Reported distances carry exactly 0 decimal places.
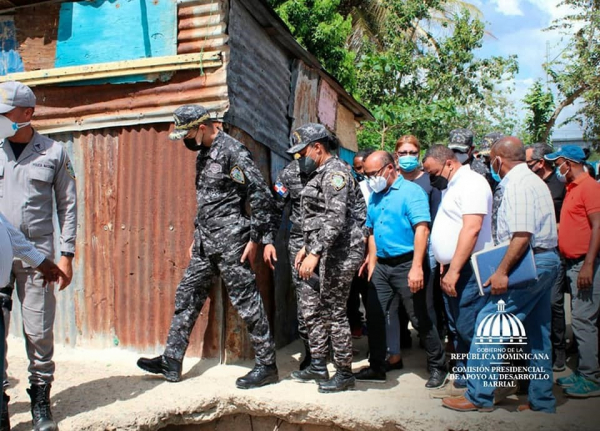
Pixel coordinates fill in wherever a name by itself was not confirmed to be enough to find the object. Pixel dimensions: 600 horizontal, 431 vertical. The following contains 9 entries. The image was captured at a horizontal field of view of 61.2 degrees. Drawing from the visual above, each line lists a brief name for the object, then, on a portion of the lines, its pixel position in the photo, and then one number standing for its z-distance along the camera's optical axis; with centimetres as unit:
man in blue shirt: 402
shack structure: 461
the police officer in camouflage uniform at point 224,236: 402
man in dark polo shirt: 437
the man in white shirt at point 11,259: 264
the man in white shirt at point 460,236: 354
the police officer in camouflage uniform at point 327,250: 374
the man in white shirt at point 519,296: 324
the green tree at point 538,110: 1418
